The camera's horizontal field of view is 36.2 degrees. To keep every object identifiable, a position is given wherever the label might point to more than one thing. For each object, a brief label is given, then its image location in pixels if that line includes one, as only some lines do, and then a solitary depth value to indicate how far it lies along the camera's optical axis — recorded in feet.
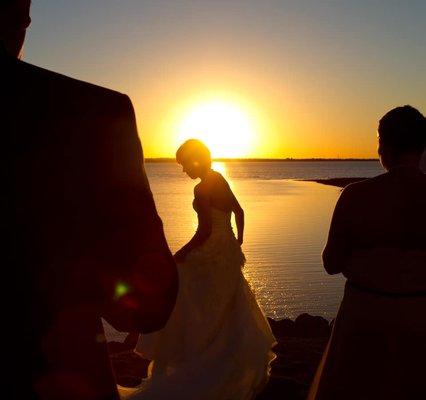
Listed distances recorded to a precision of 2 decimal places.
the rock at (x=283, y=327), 34.04
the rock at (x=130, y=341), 32.81
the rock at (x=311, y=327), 33.81
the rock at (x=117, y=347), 31.78
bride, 21.97
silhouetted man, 3.31
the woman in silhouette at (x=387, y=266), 11.00
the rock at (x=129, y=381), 25.49
